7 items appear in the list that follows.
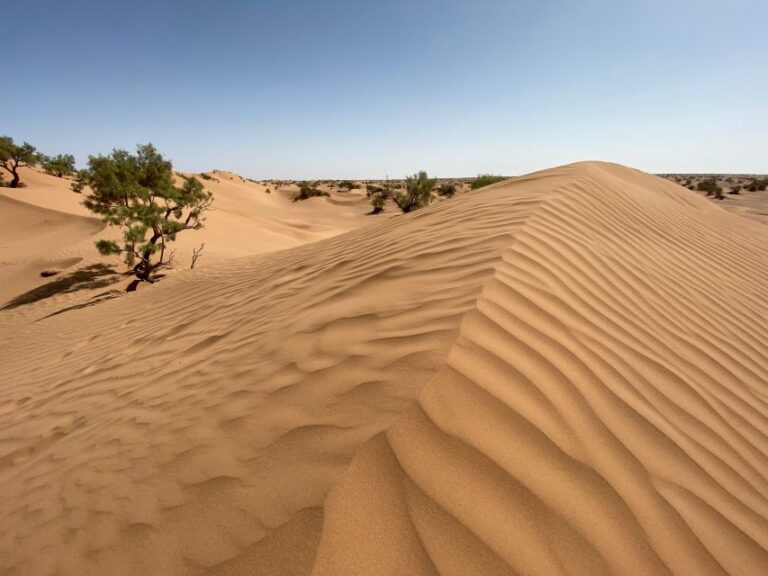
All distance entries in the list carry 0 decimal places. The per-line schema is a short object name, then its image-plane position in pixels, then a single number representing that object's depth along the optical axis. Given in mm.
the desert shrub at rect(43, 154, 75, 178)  26266
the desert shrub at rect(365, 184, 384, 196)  34094
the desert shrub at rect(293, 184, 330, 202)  34719
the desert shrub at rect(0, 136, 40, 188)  23547
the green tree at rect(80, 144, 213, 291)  8427
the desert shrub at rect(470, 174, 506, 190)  20453
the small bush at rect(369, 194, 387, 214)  26422
